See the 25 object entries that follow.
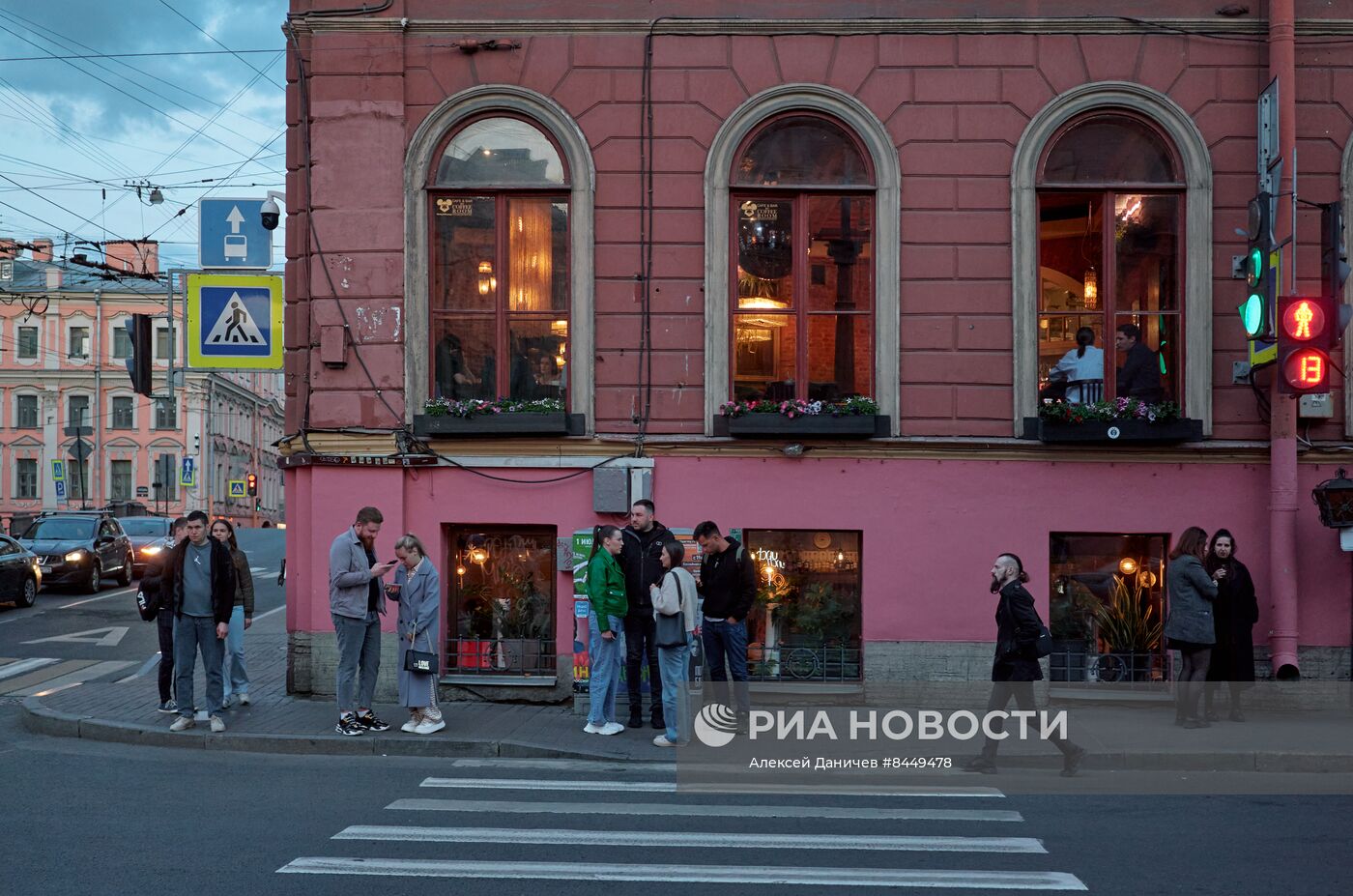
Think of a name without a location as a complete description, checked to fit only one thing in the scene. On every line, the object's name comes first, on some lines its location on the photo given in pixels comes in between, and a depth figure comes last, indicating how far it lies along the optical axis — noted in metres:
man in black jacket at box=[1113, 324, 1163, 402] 13.62
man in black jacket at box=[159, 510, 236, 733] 11.41
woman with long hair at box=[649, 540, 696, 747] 11.07
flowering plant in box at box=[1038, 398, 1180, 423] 13.20
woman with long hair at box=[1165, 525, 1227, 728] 11.98
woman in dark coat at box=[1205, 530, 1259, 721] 12.53
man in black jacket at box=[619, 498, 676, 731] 11.95
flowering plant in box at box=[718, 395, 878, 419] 13.34
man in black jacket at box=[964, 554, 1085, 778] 9.93
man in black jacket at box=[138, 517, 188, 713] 12.36
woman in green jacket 11.58
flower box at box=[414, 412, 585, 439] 13.31
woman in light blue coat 11.34
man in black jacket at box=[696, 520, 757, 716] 11.72
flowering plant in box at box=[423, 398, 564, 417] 13.45
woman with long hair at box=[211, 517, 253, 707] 12.79
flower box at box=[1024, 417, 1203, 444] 13.17
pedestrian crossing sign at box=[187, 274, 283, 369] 14.09
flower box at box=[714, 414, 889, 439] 13.22
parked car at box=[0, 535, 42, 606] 22.84
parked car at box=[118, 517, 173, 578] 30.59
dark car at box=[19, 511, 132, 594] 26.48
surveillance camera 14.37
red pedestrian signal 12.16
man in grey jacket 11.27
